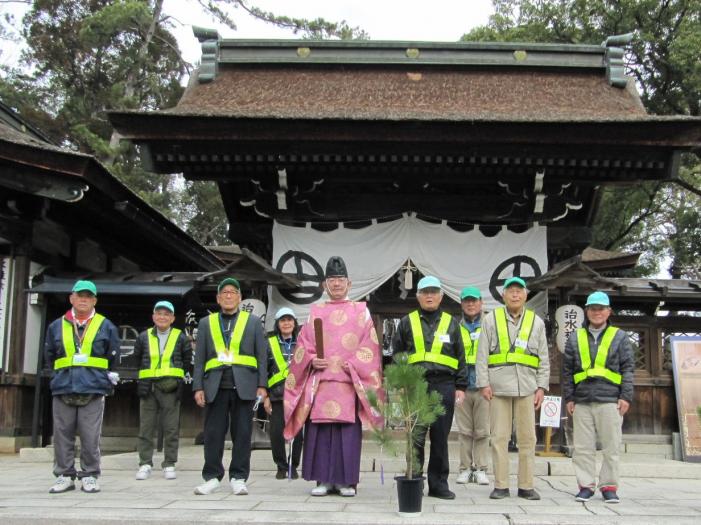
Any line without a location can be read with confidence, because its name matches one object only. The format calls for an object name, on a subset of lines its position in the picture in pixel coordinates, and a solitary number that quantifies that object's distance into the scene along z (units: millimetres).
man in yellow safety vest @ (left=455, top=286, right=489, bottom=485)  6836
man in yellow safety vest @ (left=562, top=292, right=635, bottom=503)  5578
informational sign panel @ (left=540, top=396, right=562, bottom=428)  8312
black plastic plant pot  4645
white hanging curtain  9383
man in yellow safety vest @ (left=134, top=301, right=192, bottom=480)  7172
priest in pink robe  5516
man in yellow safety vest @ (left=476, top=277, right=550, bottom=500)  5590
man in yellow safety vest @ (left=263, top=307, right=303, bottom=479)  7031
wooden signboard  8930
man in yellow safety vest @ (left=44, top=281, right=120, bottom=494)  5809
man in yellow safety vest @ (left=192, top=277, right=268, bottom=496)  5684
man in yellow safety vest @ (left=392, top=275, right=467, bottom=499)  5578
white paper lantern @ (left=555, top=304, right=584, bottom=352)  8703
